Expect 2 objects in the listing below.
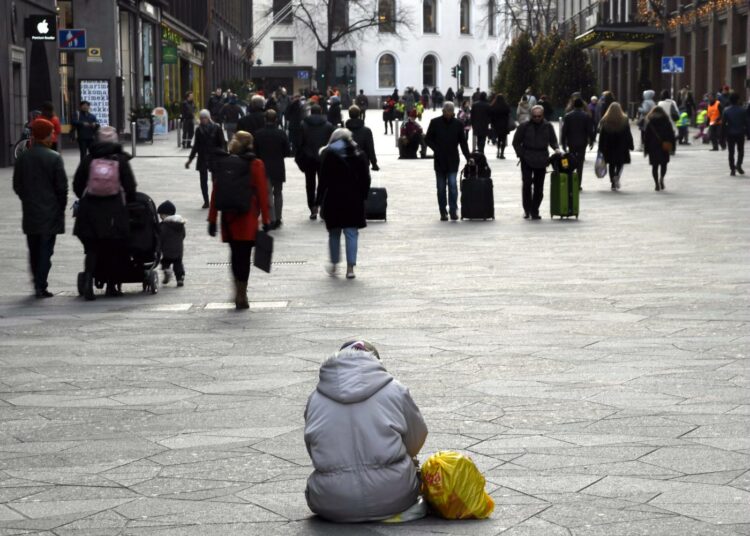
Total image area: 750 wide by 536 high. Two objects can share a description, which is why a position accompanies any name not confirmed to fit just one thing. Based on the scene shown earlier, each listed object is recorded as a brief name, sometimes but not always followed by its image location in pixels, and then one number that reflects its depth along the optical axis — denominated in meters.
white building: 113.25
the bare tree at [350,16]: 109.31
